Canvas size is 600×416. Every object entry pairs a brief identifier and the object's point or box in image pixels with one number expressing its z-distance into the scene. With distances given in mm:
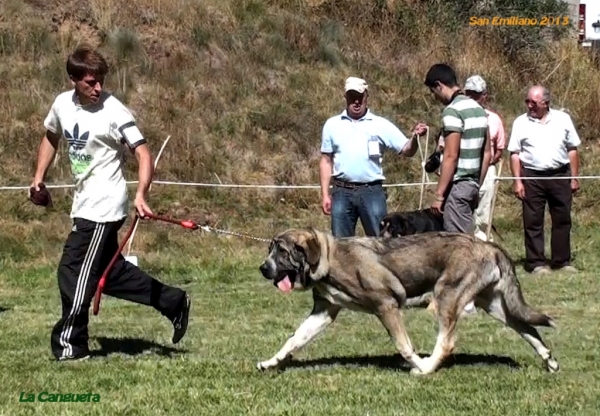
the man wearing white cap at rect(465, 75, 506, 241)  9891
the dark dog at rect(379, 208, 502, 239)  9465
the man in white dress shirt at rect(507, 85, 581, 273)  10984
